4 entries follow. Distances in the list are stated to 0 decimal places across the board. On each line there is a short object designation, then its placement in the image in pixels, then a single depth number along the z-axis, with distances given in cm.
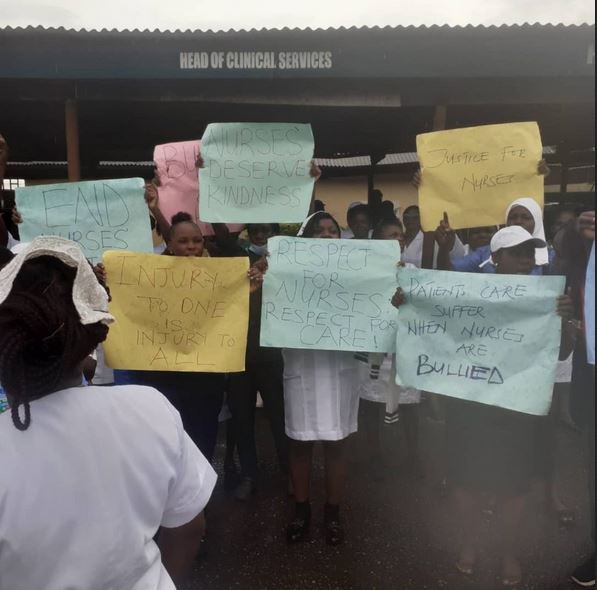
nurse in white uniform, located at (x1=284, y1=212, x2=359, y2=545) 304
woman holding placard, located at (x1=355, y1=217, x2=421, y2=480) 367
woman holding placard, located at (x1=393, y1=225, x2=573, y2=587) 270
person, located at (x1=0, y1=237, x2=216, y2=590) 107
